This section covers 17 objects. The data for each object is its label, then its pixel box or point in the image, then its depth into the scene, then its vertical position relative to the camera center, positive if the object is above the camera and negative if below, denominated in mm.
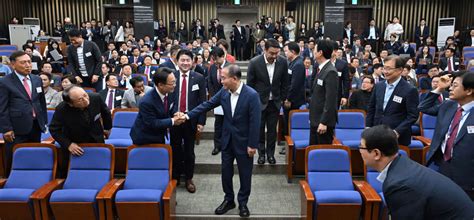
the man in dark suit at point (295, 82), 4652 -436
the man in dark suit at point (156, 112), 3320 -576
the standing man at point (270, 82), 4232 -399
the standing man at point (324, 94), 3479 -433
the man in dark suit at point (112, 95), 5264 -669
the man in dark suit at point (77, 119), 3311 -657
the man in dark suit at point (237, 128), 3316 -700
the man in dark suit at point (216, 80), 4645 -454
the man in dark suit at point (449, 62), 8688 -365
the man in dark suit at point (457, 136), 2578 -606
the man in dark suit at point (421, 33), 12547 +378
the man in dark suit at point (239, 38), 11914 +189
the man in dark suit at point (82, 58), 5359 -192
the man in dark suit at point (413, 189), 1666 -602
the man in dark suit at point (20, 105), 3676 -573
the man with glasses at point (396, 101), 3305 -468
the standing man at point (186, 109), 3867 -629
